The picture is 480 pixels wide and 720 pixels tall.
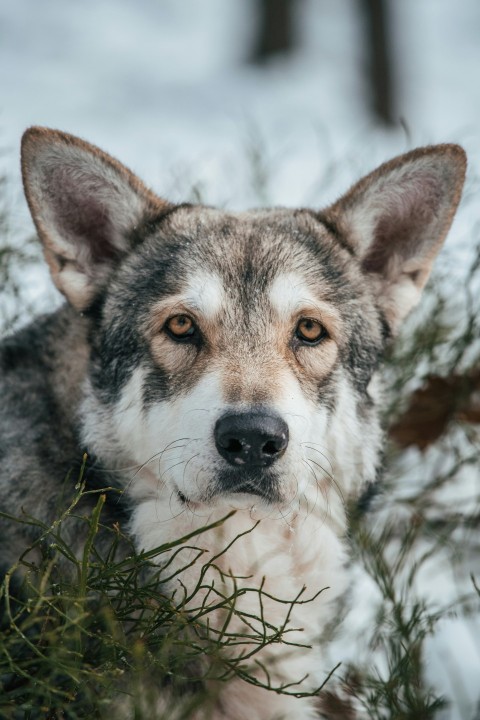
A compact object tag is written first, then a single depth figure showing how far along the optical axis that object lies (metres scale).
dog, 2.89
